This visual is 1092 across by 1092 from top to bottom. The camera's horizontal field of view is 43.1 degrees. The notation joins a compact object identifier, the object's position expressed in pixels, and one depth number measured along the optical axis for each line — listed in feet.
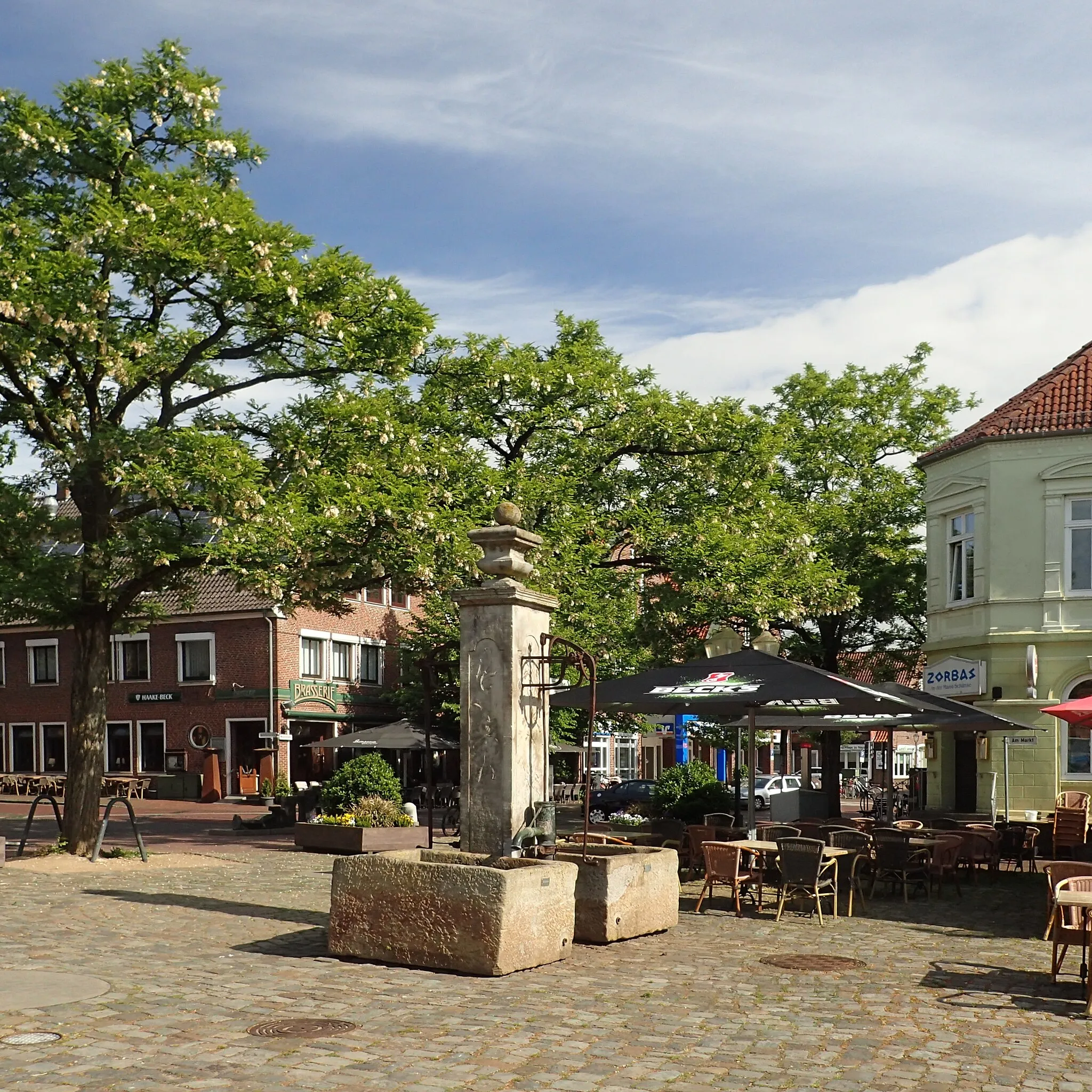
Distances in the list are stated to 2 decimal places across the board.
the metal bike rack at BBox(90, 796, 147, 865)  61.21
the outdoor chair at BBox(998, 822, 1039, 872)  62.23
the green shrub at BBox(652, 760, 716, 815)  76.33
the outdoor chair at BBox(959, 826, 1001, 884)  57.57
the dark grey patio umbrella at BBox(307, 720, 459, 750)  96.17
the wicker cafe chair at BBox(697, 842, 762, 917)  47.21
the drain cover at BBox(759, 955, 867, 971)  36.47
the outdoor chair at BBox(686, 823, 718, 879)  55.26
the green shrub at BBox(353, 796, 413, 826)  73.10
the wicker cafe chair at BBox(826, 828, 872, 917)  48.80
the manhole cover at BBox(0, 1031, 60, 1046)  25.95
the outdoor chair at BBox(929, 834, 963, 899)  54.24
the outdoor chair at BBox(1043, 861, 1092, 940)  38.50
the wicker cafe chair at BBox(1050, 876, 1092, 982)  33.76
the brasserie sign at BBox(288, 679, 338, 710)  148.15
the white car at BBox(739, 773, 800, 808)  131.23
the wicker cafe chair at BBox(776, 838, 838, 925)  45.52
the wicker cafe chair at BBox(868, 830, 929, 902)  51.98
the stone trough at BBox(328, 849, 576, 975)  33.88
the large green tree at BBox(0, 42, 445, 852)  59.88
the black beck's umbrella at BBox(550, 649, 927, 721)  48.44
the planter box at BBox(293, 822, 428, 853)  71.56
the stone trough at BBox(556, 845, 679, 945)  39.50
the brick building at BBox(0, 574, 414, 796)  147.64
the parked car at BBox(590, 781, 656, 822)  124.88
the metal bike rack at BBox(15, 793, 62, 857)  63.00
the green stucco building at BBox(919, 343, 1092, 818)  90.99
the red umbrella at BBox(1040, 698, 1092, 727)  51.06
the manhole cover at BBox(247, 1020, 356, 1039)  27.14
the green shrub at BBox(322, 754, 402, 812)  78.48
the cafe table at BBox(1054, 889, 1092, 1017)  32.22
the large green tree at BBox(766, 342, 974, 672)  115.44
